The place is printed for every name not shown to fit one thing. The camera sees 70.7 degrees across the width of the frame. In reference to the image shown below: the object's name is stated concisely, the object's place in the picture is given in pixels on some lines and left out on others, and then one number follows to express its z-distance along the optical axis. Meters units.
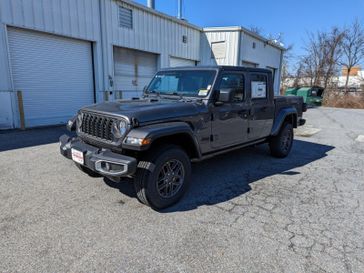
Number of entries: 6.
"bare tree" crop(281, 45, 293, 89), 32.69
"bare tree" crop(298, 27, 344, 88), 27.56
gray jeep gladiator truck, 2.98
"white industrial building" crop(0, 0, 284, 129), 8.14
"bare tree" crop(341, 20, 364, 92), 26.78
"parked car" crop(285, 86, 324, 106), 21.84
